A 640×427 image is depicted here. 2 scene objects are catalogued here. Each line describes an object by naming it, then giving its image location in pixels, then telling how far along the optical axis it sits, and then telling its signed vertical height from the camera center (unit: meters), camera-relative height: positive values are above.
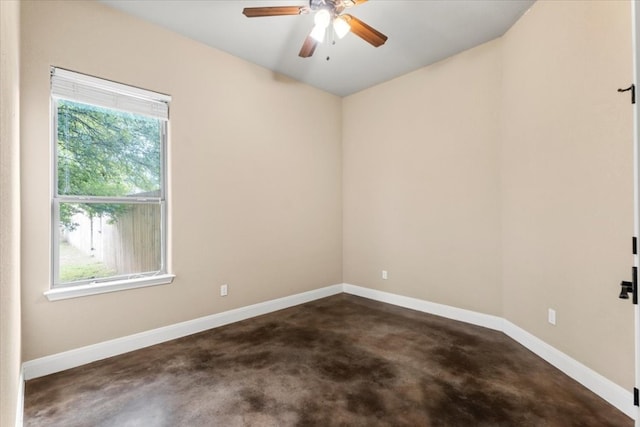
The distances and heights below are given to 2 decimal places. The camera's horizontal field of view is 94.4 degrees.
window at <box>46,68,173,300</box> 2.45 +0.27
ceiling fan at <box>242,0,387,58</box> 2.20 +1.52
